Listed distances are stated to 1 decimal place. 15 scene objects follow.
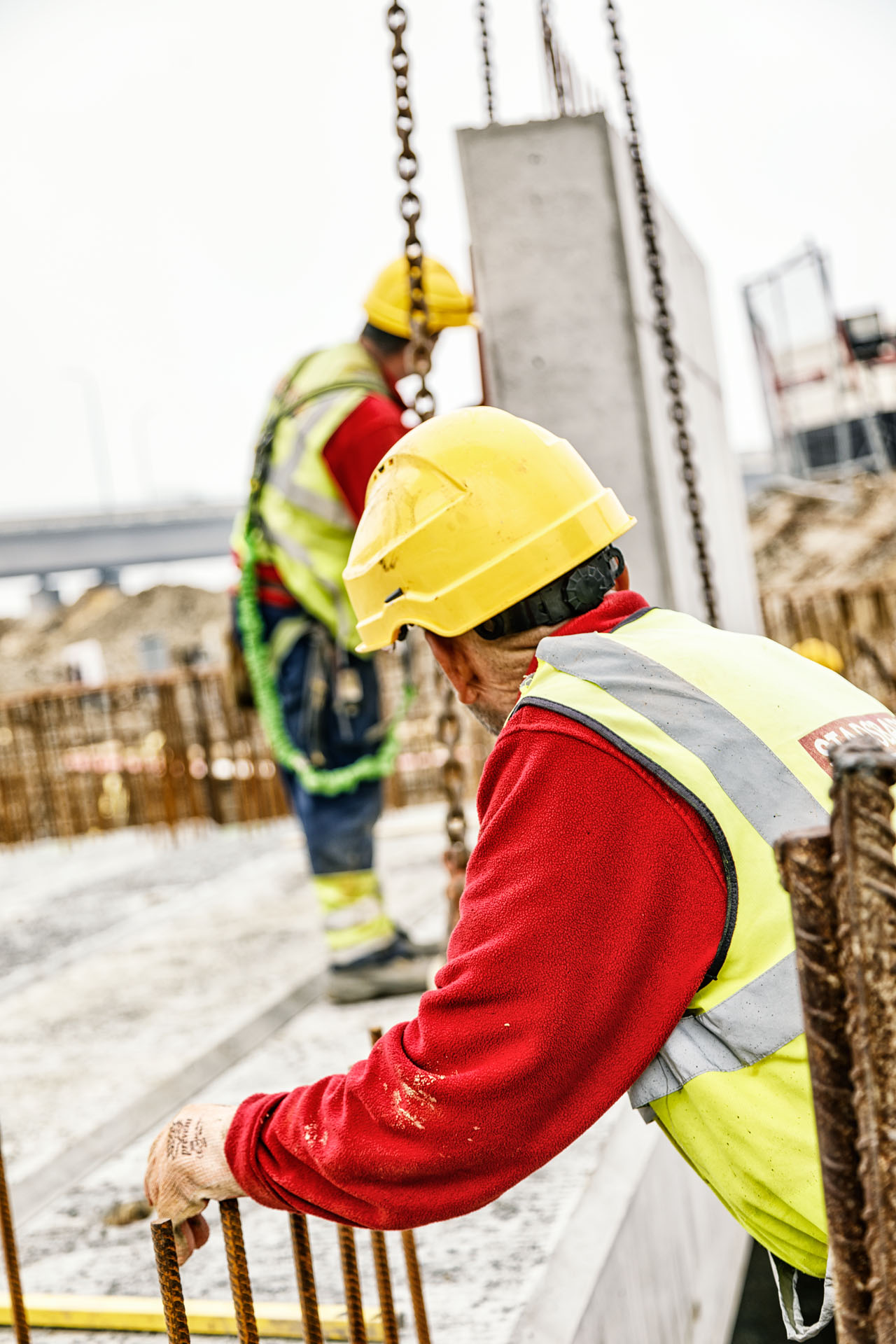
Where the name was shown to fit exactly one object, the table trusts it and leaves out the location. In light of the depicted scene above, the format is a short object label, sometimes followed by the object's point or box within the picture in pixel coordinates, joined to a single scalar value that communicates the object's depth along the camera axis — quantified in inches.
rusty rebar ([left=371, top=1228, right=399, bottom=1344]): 83.5
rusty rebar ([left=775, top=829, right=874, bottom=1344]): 38.0
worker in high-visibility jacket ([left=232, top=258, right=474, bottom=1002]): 154.3
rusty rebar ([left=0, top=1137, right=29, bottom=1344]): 81.4
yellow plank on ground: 91.7
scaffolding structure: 801.6
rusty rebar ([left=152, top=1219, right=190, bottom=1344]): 64.4
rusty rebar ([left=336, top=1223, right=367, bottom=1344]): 77.7
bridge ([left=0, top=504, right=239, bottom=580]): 1325.0
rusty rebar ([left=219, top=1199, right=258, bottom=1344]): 68.9
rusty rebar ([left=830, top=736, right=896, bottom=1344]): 35.9
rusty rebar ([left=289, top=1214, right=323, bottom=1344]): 74.6
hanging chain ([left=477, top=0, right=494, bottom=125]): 136.1
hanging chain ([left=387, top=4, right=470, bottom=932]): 111.4
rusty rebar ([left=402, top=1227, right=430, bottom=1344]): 84.8
